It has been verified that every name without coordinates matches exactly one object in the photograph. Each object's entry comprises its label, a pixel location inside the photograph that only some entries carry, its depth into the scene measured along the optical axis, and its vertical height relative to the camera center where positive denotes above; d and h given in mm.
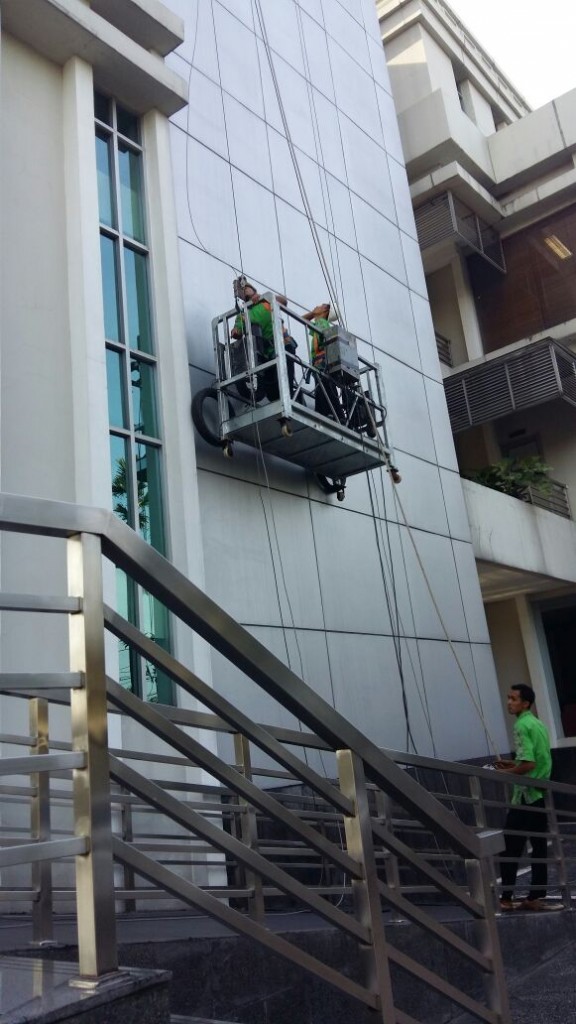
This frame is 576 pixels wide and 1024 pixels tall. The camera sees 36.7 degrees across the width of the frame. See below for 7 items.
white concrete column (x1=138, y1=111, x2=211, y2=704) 8000 +3909
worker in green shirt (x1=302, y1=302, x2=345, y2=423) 9477 +4118
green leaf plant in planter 16391 +4976
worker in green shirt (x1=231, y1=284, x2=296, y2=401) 8938 +4392
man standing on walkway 6664 -172
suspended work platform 8727 +3814
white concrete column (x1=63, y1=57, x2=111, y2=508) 7379 +4338
